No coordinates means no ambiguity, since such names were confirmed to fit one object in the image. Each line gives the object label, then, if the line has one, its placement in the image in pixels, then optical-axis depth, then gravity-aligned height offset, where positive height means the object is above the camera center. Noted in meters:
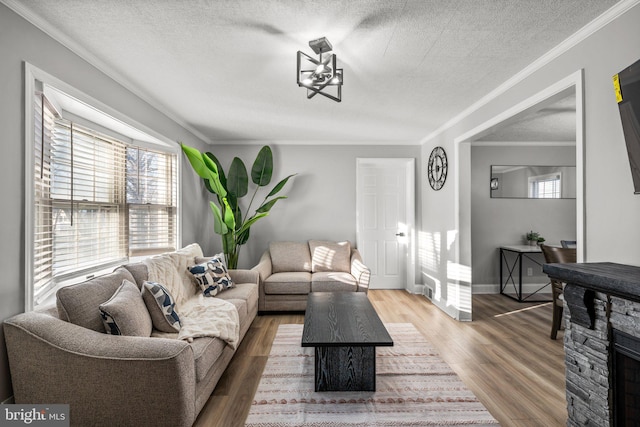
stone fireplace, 1.42 -0.63
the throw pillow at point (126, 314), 1.84 -0.61
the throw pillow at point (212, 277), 3.19 -0.66
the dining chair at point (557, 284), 3.15 -0.70
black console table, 4.81 -0.79
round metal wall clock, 4.16 +0.63
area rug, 1.92 -1.24
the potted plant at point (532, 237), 4.85 -0.35
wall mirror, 4.98 +0.50
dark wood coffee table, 2.08 -0.96
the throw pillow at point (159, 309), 2.20 -0.66
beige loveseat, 3.99 -0.81
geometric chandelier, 1.98 +0.90
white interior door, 5.19 -0.06
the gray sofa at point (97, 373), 1.65 -0.84
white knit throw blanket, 2.25 -0.81
